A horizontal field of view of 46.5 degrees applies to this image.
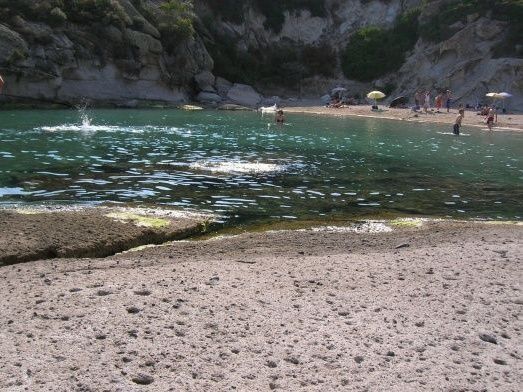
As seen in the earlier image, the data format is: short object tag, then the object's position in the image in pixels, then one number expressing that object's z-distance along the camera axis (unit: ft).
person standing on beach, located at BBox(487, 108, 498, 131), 152.97
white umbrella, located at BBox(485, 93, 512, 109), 182.26
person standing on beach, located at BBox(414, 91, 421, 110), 209.50
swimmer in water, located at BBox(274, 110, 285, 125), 148.98
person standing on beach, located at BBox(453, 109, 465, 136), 137.96
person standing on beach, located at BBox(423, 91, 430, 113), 204.57
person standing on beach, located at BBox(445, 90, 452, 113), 208.72
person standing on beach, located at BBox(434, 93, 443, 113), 208.03
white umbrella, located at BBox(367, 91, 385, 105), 221.66
